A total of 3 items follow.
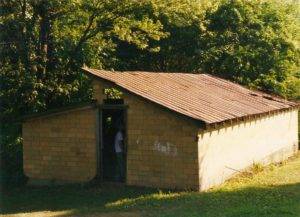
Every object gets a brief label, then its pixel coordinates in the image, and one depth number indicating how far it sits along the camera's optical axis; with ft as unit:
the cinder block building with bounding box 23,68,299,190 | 51.62
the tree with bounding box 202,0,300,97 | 96.89
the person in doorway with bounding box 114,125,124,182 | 56.54
